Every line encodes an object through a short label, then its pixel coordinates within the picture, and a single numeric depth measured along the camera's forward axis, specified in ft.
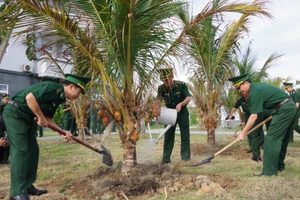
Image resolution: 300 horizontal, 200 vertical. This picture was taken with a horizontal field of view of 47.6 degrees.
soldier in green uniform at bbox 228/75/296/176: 16.69
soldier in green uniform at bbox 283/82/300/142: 30.10
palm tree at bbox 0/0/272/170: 14.08
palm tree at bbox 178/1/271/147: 25.57
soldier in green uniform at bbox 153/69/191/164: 21.30
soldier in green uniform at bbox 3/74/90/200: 13.34
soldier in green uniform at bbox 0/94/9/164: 21.77
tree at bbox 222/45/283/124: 32.15
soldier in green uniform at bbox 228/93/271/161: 22.54
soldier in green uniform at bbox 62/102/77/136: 40.36
